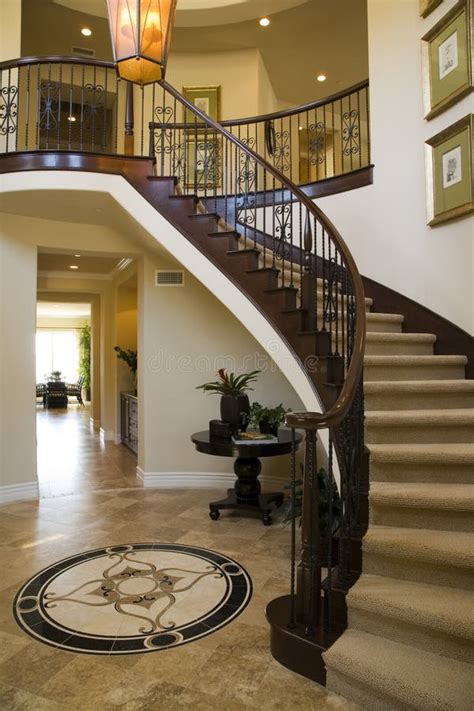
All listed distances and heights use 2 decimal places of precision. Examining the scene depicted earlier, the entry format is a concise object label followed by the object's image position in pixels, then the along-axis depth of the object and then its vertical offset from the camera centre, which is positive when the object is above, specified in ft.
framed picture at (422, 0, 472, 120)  12.21 +8.10
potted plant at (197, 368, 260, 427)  14.85 -1.21
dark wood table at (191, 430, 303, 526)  13.56 -3.41
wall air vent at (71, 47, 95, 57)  23.89 +15.73
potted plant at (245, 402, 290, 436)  14.94 -1.89
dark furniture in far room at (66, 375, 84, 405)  52.93 -3.19
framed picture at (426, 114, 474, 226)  12.18 +5.02
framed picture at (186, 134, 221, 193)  21.30 +9.40
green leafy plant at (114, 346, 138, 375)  26.30 +0.29
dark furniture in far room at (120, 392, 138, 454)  24.91 -3.30
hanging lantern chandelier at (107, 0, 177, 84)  7.39 +5.21
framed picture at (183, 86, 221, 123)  23.84 +13.28
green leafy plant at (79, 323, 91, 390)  48.96 +0.72
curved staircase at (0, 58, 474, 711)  6.47 -2.46
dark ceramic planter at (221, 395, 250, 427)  14.84 -1.52
